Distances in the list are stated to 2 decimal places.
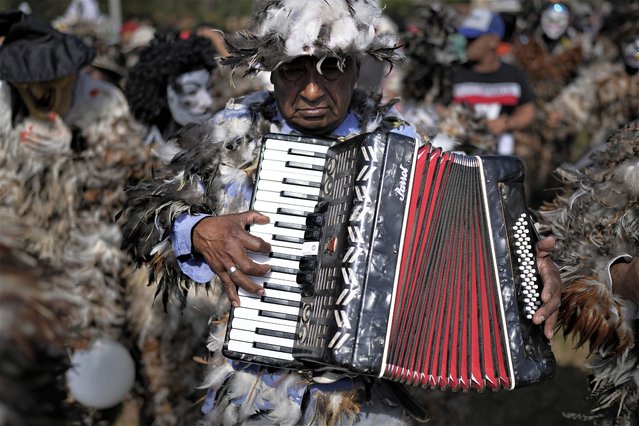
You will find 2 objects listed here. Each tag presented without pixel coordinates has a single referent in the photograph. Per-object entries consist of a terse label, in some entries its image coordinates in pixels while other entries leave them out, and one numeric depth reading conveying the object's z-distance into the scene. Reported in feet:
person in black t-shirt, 23.08
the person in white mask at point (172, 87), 17.30
